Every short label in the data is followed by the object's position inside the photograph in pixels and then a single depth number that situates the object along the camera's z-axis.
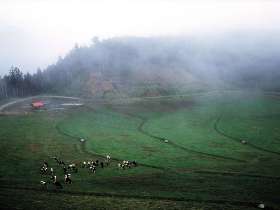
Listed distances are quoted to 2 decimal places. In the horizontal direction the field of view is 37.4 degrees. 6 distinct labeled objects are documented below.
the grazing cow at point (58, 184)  62.06
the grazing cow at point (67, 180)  65.44
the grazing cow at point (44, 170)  71.66
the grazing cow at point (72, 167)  74.44
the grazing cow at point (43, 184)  62.56
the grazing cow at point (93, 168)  74.26
